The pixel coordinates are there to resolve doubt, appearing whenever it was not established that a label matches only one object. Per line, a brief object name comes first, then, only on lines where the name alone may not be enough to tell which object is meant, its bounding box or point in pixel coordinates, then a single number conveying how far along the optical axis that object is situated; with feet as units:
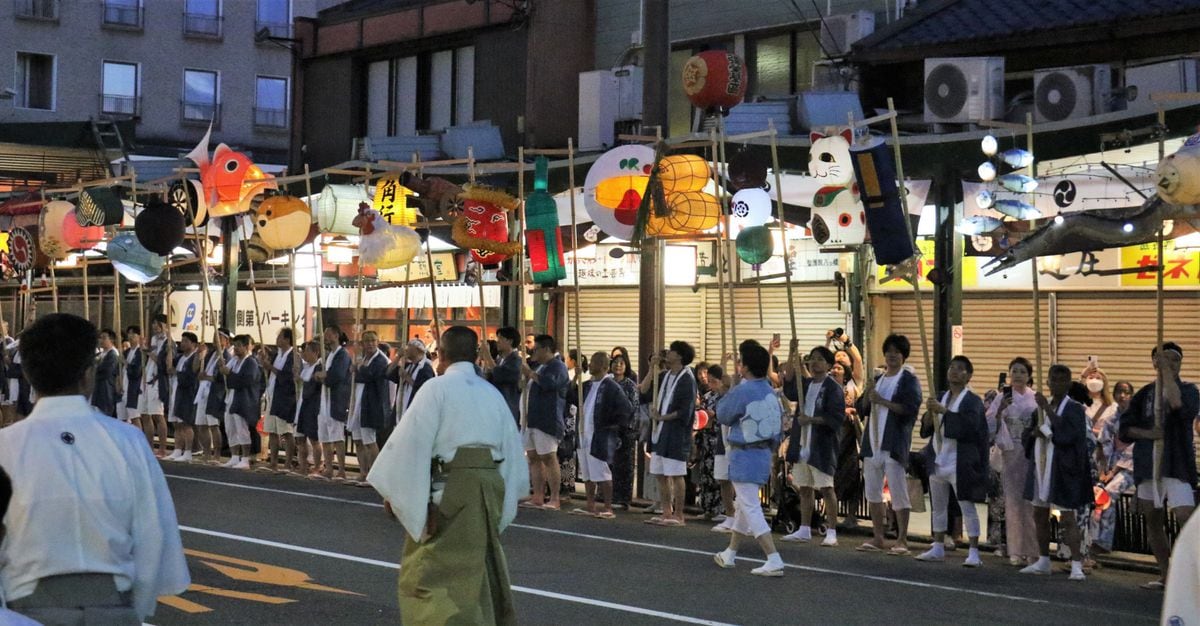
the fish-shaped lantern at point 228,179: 67.87
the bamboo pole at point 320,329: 65.55
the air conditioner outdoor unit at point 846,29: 69.92
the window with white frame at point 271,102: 171.83
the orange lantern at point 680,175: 52.60
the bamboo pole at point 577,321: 58.18
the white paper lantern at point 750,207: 54.29
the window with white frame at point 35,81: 158.71
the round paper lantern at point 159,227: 66.90
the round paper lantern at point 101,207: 73.00
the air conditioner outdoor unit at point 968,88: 60.95
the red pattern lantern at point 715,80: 53.78
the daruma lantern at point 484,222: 57.98
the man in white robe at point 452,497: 26.81
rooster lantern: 60.08
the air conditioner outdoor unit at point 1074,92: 58.34
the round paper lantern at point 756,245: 53.52
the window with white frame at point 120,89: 161.79
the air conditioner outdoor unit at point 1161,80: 56.54
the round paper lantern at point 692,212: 52.47
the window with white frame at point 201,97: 166.50
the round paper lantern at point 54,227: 74.90
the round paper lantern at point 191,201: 70.49
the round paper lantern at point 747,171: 53.93
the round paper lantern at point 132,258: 71.26
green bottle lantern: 57.21
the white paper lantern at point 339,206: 65.21
